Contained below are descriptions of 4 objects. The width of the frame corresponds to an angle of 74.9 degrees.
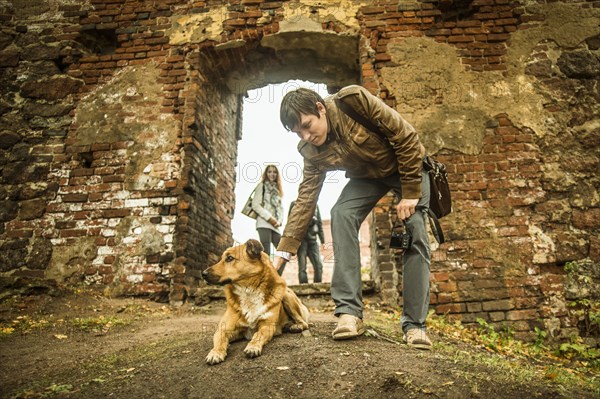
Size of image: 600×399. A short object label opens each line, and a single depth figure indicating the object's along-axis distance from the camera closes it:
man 2.38
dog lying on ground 2.57
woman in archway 5.37
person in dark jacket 6.06
